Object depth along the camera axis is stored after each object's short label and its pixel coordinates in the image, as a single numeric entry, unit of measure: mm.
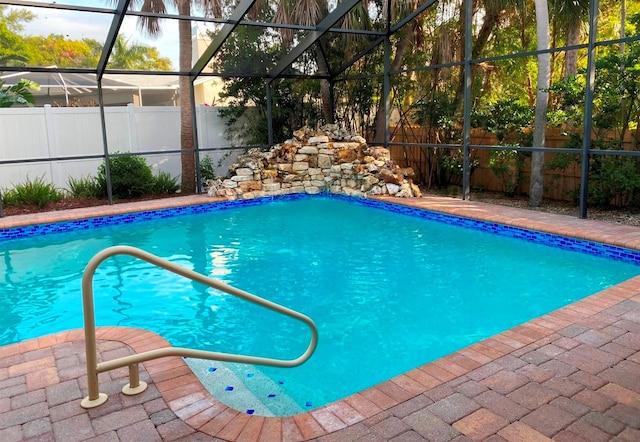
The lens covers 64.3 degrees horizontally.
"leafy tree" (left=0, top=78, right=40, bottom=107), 9737
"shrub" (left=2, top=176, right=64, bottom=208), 8781
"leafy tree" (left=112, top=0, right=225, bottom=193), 9273
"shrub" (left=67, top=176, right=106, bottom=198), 9461
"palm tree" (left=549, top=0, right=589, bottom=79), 8477
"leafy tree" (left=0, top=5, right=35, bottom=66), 13514
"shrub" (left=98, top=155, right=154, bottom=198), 9383
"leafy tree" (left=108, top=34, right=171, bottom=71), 9578
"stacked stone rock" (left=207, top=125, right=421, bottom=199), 9906
